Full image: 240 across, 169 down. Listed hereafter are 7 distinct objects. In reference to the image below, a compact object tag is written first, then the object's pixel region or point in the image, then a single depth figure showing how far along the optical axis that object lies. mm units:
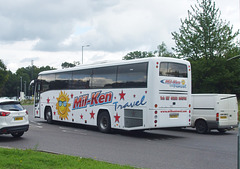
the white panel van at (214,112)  17031
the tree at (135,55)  112750
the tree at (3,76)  65000
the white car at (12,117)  12594
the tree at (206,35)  36688
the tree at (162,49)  93738
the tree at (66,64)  126200
